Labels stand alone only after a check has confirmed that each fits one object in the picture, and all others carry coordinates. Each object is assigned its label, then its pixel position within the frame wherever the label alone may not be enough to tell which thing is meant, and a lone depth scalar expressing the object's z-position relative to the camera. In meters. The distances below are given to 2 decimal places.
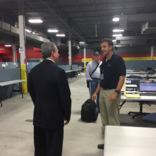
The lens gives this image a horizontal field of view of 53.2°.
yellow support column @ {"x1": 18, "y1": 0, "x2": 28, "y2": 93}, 6.61
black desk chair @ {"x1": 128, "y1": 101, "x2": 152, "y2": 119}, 3.77
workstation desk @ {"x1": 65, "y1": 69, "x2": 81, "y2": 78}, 14.90
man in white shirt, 3.87
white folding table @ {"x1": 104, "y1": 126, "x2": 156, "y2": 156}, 0.99
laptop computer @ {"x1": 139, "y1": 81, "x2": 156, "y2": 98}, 2.93
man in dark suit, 1.38
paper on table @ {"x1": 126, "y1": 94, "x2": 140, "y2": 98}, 2.81
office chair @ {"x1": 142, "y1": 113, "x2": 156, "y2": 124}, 2.16
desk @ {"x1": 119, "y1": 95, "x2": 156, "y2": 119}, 2.61
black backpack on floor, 3.42
